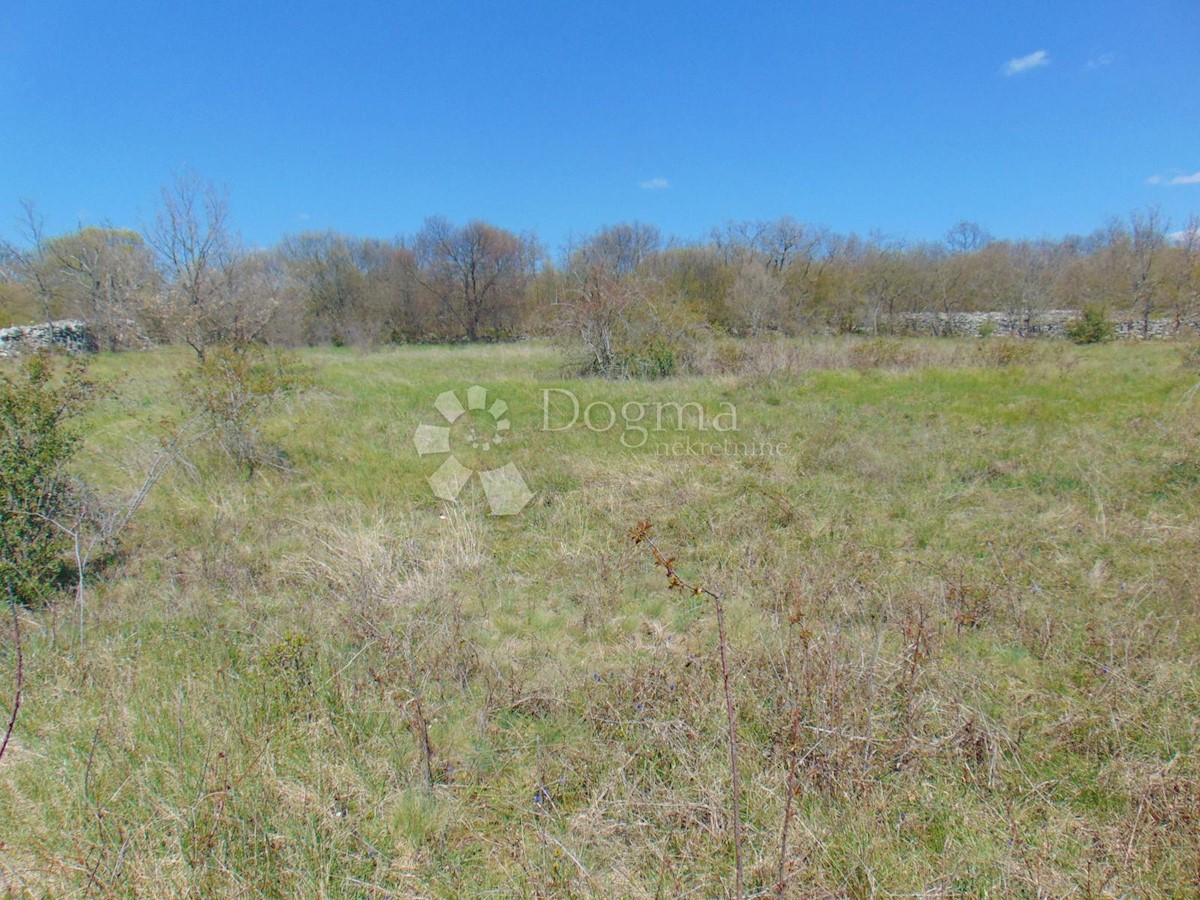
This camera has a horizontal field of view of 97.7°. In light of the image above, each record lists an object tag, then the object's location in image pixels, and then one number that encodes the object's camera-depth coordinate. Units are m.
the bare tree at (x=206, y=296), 12.10
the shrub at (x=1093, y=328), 16.25
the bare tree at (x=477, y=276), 29.77
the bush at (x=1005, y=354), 10.54
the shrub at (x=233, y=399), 5.30
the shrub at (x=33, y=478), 3.10
